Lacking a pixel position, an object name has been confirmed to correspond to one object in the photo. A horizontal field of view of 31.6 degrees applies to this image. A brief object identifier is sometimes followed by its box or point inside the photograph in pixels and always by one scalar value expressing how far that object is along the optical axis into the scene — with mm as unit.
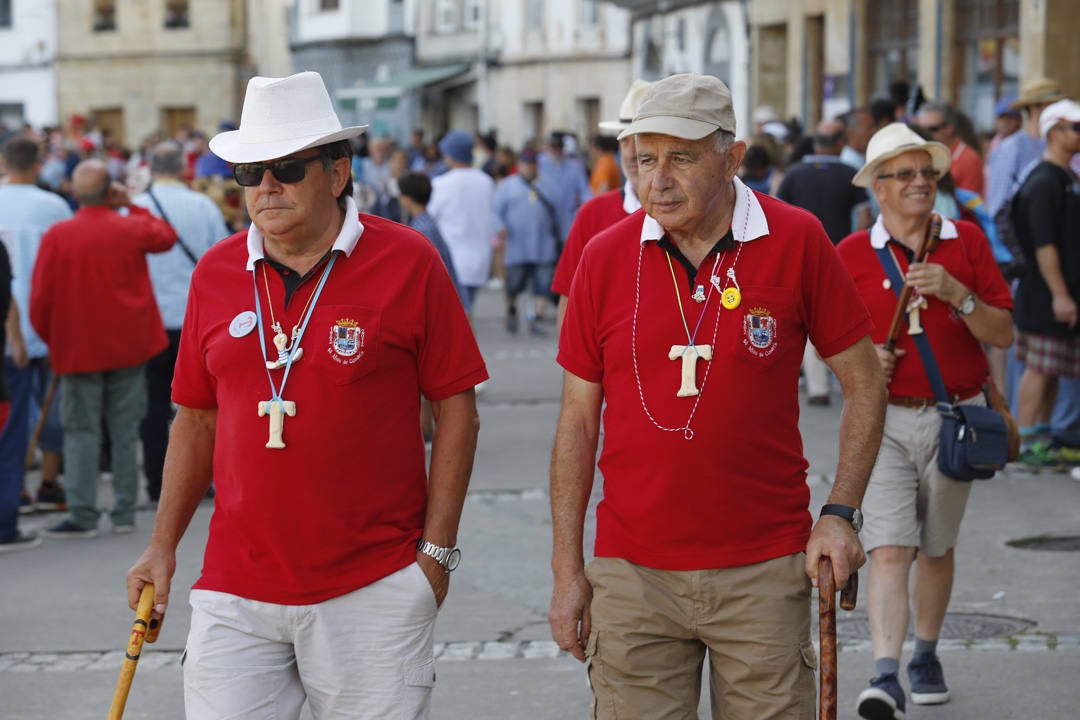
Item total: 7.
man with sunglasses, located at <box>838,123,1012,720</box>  6309
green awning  48406
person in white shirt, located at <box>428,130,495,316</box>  17250
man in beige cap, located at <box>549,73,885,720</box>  4230
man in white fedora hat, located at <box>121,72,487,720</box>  4203
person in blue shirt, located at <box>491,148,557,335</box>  19906
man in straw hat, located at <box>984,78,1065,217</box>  12312
